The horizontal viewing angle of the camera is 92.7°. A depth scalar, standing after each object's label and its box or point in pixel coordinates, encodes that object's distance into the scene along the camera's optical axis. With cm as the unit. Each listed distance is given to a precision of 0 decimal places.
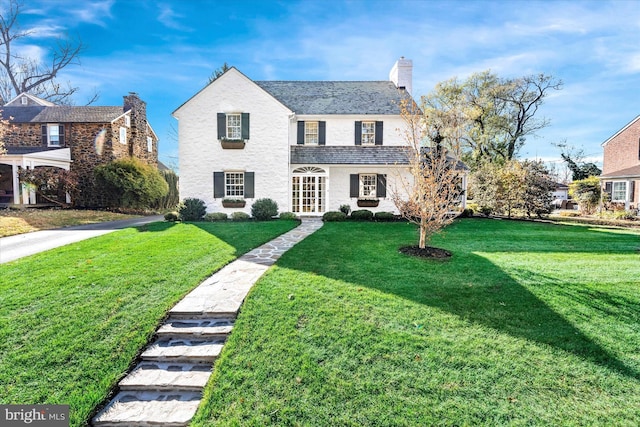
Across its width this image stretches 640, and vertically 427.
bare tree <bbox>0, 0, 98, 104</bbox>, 2792
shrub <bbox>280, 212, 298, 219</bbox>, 1622
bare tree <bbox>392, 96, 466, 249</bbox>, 817
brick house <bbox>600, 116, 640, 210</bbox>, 2086
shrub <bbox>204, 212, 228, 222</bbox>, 1588
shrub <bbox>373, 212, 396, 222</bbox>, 1645
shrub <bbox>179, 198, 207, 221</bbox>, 1588
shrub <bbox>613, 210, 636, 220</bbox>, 1861
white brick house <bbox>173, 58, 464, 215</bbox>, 1639
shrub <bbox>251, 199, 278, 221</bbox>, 1599
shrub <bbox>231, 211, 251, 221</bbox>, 1597
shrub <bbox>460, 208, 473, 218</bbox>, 1861
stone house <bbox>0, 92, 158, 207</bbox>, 2161
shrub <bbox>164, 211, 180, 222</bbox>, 1589
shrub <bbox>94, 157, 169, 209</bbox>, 2038
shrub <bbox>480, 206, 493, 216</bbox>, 1922
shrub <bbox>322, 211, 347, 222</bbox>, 1592
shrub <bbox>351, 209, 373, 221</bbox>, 1648
